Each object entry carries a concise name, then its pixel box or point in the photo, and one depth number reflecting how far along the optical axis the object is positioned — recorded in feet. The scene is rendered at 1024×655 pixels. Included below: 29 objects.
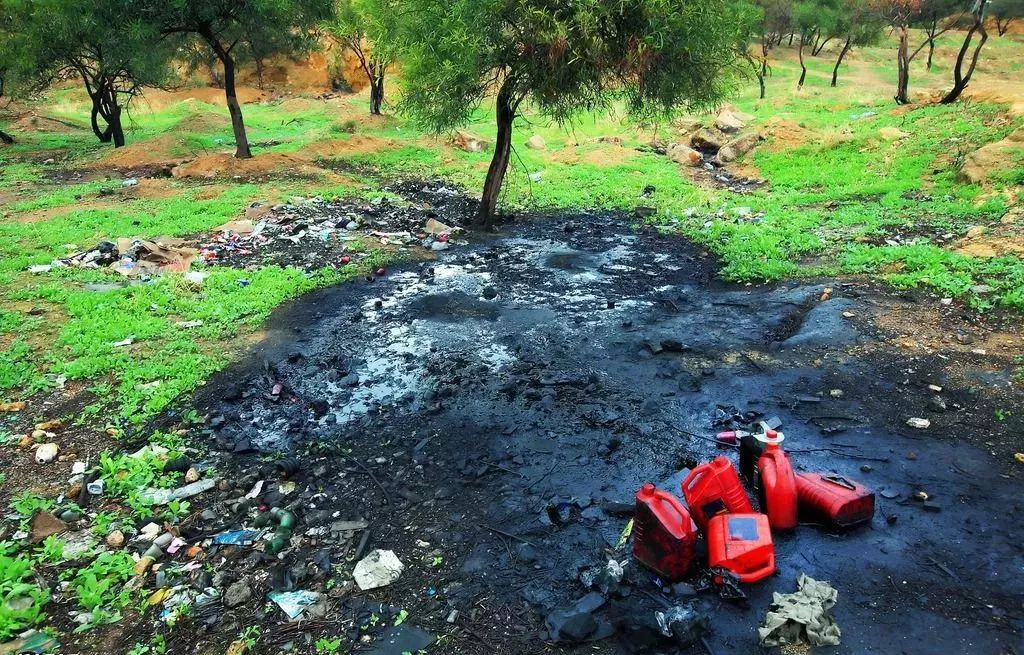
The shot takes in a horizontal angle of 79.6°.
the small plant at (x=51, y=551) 12.53
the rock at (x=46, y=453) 15.72
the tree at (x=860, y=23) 99.55
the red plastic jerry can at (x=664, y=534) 11.56
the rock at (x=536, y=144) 63.57
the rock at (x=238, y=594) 11.64
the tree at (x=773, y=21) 108.78
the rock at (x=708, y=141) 62.44
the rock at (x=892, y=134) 47.93
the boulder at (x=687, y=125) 67.10
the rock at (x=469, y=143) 63.16
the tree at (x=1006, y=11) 122.83
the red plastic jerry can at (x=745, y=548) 11.46
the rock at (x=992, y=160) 34.86
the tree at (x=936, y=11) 89.34
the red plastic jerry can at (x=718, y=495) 12.46
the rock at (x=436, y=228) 36.19
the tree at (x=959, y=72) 53.93
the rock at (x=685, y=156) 57.21
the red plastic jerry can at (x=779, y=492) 12.69
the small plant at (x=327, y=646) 10.73
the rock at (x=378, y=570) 12.03
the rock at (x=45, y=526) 13.23
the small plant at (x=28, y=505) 13.67
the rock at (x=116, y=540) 13.07
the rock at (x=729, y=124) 63.62
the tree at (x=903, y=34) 63.46
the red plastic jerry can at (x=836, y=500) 12.62
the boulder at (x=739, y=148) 56.24
